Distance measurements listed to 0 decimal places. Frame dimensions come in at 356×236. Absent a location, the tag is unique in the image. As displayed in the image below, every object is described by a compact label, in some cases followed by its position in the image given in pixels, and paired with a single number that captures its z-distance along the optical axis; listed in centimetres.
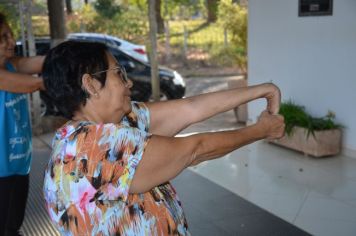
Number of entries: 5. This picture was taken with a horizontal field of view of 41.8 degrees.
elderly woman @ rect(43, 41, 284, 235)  132
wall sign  521
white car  1129
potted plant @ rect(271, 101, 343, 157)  519
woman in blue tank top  246
